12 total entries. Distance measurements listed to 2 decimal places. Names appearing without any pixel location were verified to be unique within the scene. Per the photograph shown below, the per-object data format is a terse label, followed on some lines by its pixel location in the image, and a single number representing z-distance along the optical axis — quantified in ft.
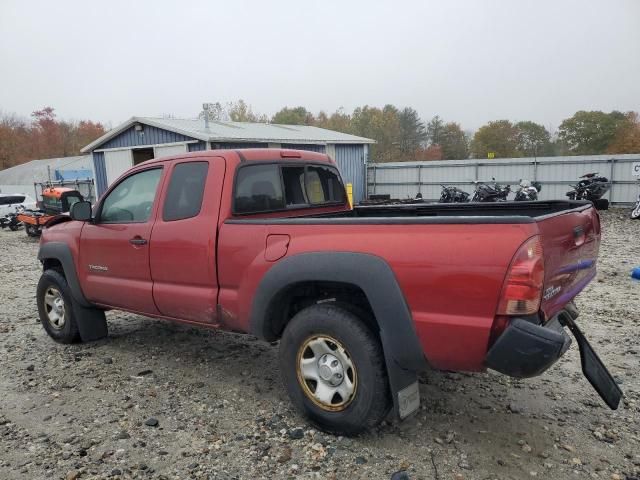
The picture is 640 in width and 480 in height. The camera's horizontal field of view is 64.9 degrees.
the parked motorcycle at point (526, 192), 52.26
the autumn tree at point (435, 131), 204.95
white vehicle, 66.08
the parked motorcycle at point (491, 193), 53.36
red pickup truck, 8.43
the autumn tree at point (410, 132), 196.18
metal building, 55.16
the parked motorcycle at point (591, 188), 52.03
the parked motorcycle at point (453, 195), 56.49
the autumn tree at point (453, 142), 198.08
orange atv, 54.54
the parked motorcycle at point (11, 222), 64.18
